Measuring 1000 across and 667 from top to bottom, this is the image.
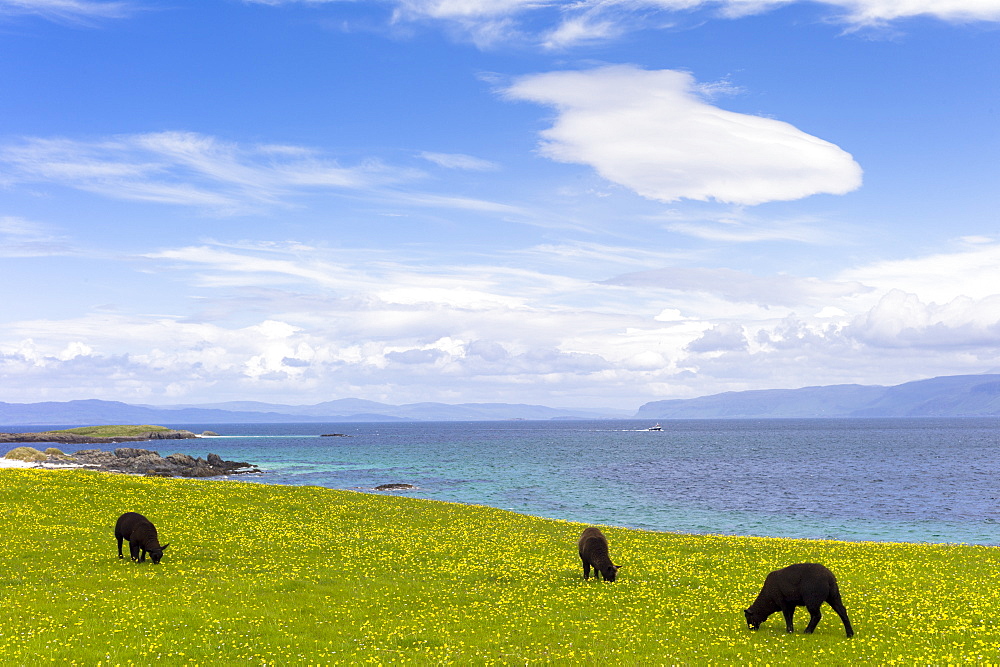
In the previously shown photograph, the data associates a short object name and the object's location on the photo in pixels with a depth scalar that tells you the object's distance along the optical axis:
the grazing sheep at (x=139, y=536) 28.91
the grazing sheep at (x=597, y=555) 27.02
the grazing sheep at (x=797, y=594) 19.08
